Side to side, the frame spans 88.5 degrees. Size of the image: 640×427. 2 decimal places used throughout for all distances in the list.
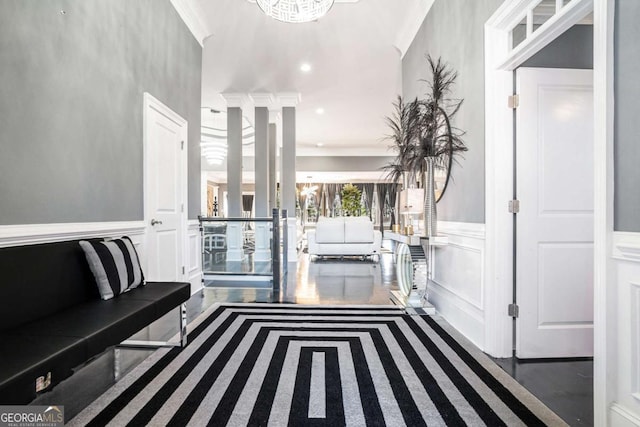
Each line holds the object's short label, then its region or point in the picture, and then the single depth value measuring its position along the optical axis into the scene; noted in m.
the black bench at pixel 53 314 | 1.21
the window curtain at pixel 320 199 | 15.68
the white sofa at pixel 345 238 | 6.99
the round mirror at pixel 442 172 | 3.08
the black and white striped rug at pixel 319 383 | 1.61
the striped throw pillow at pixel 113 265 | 2.11
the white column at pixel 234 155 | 6.87
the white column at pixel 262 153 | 6.93
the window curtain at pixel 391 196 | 14.88
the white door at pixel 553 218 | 2.32
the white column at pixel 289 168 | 6.95
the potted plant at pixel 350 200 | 9.84
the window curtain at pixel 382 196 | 15.14
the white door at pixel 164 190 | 3.17
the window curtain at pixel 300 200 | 15.67
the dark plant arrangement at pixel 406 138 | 3.50
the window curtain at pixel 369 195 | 15.28
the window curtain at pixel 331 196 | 15.62
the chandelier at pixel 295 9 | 3.08
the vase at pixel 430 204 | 3.10
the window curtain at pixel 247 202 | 17.03
